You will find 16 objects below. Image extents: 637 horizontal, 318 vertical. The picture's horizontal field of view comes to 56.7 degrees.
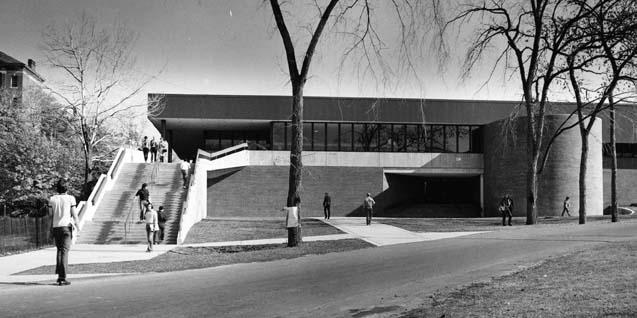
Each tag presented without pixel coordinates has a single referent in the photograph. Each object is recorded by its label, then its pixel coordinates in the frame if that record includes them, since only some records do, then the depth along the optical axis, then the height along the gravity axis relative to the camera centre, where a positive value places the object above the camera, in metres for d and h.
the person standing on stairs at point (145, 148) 34.33 +1.66
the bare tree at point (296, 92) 18.42 +2.71
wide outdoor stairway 22.56 -1.26
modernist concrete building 42.34 +1.66
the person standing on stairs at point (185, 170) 29.39 +0.32
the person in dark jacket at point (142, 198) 24.09 -0.88
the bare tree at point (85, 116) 32.75 +3.53
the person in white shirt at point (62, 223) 10.88 -0.85
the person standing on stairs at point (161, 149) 36.74 +1.70
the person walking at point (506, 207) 28.15 -1.48
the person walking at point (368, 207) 28.67 -1.50
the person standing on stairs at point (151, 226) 19.47 -1.64
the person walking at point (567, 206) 37.75 -1.94
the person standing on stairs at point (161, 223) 22.22 -1.76
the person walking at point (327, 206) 34.00 -1.71
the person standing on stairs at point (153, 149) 35.62 +1.67
